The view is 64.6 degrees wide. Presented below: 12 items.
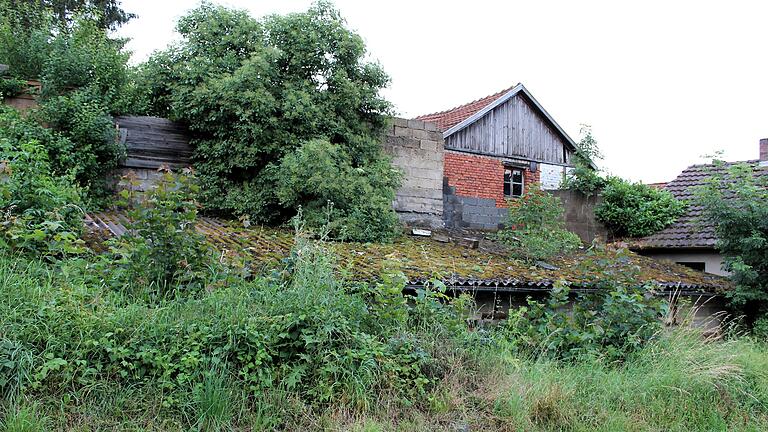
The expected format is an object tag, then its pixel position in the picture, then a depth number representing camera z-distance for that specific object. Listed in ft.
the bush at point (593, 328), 24.36
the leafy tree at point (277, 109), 36.50
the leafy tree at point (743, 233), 38.19
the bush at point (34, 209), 19.93
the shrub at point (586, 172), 56.70
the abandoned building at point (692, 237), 46.55
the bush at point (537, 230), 38.27
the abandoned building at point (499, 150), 60.23
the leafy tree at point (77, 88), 34.30
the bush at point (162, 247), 19.95
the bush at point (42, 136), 31.94
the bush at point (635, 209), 51.67
